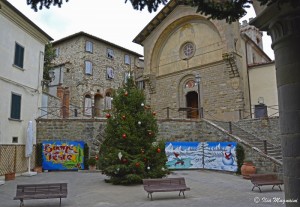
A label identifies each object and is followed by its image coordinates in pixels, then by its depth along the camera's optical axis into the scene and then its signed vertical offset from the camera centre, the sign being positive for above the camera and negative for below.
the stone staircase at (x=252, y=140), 14.34 +0.08
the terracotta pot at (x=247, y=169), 13.46 -1.34
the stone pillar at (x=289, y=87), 3.01 +0.61
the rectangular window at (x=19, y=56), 15.09 +4.76
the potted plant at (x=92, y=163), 16.77 -1.22
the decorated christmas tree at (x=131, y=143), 11.70 -0.03
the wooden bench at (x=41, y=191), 7.85 -1.38
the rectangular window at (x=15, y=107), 14.80 +1.94
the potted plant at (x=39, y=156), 16.81 -0.79
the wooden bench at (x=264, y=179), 9.87 -1.36
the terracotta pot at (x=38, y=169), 16.25 -1.52
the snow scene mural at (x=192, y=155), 16.69 -0.79
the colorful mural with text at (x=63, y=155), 17.00 -0.74
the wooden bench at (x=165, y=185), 8.81 -1.37
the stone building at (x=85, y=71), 29.67 +7.85
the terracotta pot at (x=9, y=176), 13.24 -1.56
